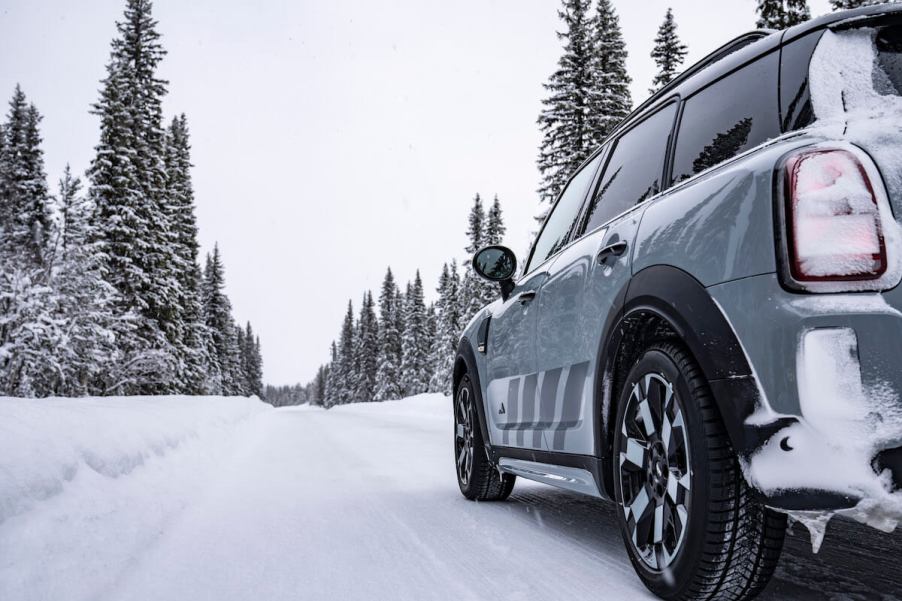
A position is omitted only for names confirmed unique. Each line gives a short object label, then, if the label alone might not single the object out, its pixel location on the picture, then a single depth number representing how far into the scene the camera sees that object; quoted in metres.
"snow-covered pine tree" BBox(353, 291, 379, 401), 69.75
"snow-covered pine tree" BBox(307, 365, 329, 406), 117.11
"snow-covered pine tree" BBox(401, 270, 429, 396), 57.00
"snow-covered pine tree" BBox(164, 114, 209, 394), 34.50
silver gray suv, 1.52
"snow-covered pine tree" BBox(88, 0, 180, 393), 25.05
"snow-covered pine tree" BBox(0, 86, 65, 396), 14.39
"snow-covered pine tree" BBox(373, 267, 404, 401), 61.91
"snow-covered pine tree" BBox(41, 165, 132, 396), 16.91
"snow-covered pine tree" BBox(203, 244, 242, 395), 51.88
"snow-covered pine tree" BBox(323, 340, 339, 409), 89.00
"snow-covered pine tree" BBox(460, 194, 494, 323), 39.38
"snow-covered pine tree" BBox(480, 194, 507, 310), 40.50
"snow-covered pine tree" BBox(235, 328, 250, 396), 66.97
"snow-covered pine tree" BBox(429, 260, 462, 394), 46.91
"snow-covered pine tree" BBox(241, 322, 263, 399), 78.00
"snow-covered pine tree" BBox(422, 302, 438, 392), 57.53
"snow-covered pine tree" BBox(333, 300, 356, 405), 79.06
